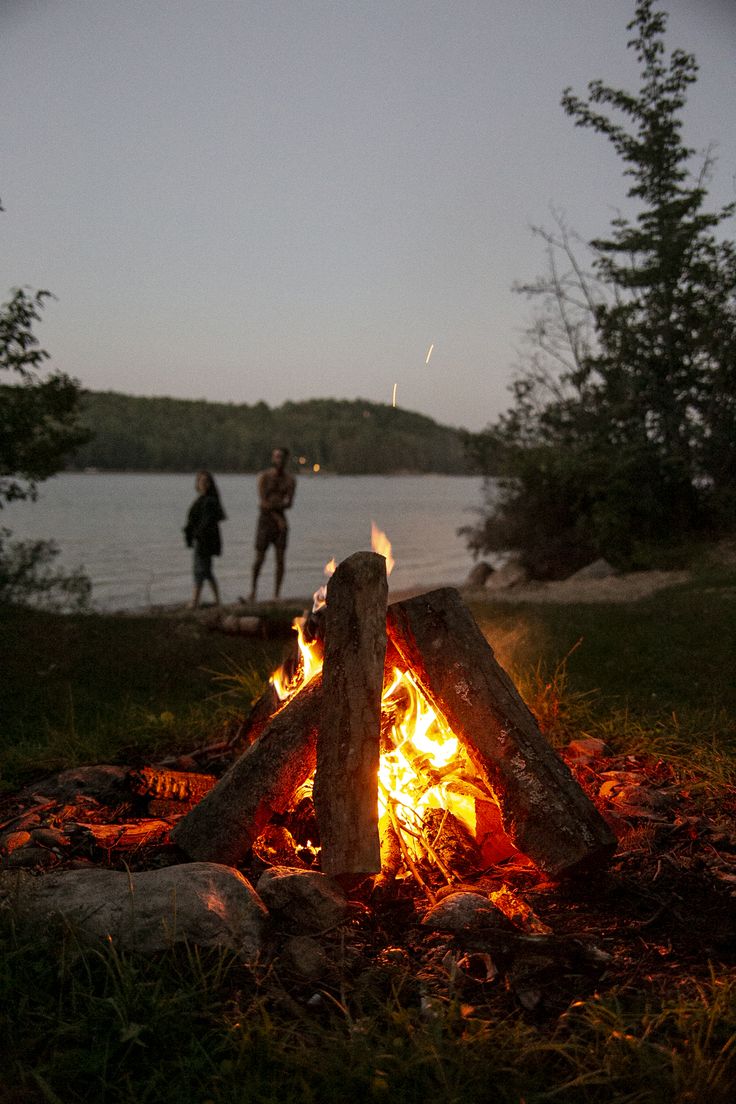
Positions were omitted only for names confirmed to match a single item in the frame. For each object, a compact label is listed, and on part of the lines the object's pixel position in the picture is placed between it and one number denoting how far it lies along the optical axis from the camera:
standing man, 13.38
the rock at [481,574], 19.30
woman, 13.15
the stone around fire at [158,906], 2.79
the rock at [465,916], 2.91
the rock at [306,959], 2.72
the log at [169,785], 4.11
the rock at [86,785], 4.20
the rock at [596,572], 15.02
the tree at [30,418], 8.82
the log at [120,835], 3.58
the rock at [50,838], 3.54
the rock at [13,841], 3.52
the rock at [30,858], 3.38
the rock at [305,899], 2.96
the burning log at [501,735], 3.21
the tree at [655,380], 15.84
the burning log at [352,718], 3.18
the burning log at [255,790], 3.40
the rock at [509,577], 17.28
